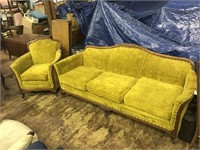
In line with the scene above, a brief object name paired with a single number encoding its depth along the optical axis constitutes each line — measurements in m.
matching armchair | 2.96
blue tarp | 2.24
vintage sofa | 1.97
